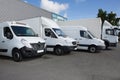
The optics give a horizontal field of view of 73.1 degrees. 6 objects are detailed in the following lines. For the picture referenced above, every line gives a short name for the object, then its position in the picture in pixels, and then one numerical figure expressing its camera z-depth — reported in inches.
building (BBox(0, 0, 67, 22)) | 349.4
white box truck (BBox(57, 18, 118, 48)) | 319.1
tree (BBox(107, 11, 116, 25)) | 801.6
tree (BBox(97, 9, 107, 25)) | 790.4
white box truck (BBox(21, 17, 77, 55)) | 234.4
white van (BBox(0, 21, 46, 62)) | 176.8
